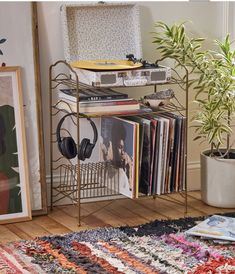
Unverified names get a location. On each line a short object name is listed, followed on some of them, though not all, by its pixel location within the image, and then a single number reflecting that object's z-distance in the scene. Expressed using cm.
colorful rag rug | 263
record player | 315
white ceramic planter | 339
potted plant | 335
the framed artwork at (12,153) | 322
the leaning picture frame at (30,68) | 321
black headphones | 312
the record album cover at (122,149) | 316
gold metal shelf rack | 335
